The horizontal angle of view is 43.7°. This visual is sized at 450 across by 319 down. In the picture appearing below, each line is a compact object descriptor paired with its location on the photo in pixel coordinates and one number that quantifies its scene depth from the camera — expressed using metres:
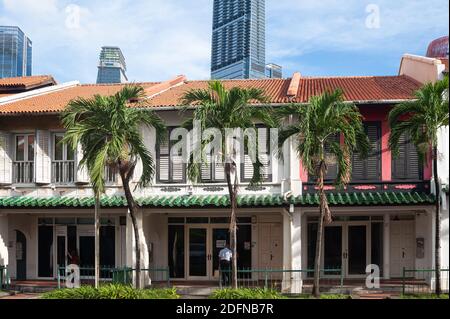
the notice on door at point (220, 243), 20.78
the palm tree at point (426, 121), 14.70
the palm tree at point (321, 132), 14.98
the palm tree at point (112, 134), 15.31
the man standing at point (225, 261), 17.98
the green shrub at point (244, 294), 13.21
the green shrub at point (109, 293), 13.76
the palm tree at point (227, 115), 14.87
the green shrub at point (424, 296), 14.77
